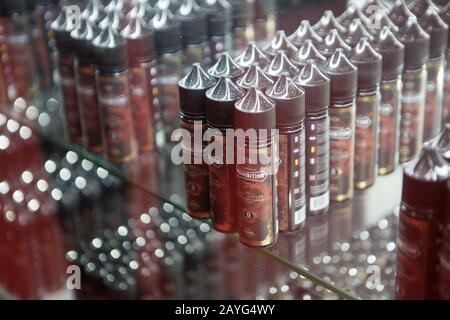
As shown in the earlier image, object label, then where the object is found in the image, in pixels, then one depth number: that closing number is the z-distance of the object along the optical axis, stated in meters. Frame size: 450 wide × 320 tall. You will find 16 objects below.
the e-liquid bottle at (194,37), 0.84
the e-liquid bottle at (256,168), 0.69
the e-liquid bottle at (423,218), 0.64
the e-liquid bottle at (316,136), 0.72
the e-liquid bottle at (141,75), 0.83
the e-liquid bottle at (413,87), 0.77
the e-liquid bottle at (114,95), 0.82
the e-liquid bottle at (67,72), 0.86
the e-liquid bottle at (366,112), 0.75
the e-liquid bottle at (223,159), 0.71
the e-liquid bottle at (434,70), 0.78
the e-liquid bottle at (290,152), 0.71
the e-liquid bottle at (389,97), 0.76
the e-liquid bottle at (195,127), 0.74
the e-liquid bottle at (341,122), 0.74
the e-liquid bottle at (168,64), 0.84
